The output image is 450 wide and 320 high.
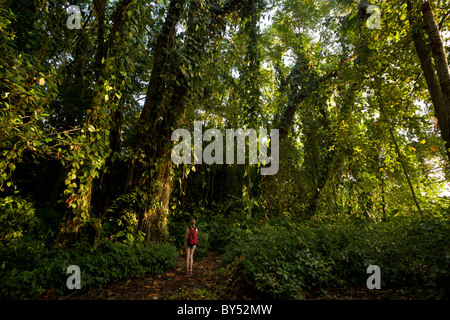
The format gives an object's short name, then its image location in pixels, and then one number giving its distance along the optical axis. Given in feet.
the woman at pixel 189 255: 14.67
